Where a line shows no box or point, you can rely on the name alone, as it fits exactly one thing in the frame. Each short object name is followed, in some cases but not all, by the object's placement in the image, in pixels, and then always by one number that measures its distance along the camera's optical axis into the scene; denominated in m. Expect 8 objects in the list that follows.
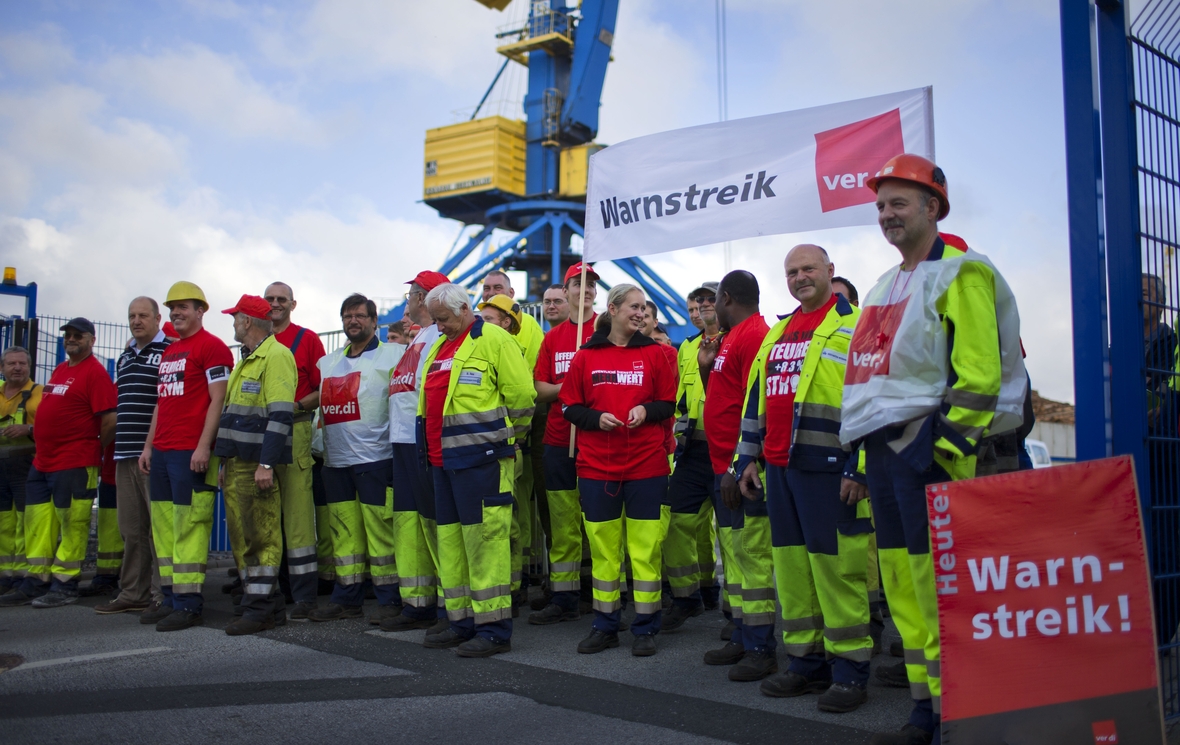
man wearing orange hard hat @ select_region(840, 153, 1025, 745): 3.31
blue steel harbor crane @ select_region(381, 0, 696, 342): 40.28
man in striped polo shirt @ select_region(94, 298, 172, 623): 7.35
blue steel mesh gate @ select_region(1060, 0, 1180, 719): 3.51
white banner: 5.68
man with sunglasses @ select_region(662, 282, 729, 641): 6.27
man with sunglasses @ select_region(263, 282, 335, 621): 6.81
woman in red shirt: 5.51
